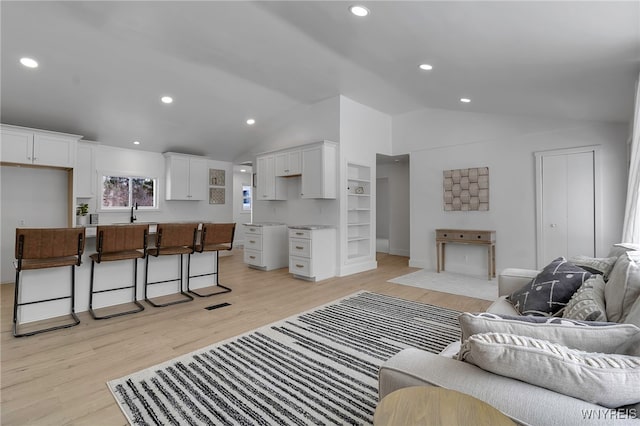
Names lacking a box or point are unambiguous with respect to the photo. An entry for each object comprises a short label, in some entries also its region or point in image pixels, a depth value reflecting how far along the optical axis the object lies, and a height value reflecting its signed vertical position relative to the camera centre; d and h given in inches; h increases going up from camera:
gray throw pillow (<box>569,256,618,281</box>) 82.0 -13.9
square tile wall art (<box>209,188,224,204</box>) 308.4 +20.9
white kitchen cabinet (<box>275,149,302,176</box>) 226.7 +40.6
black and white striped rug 70.2 -44.1
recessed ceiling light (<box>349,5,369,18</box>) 100.0 +67.9
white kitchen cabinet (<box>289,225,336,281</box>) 198.8 -23.6
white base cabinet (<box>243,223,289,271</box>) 230.1 -22.7
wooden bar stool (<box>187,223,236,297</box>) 164.7 -12.6
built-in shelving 235.1 +4.4
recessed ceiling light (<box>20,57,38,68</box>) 150.5 +75.7
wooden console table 200.4 -15.1
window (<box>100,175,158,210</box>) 250.2 +20.2
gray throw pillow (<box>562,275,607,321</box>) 57.8 -17.3
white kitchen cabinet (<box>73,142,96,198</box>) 211.6 +30.8
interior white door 173.8 +8.2
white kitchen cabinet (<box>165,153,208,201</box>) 273.0 +35.5
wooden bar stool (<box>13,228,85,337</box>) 111.8 -13.1
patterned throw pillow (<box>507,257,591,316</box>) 77.2 -19.0
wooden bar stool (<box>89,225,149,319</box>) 130.8 -13.0
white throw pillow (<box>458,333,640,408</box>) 34.3 -17.6
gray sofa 32.7 -20.8
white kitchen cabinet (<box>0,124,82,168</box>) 176.7 +41.4
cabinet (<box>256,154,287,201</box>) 247.9 +28.3
